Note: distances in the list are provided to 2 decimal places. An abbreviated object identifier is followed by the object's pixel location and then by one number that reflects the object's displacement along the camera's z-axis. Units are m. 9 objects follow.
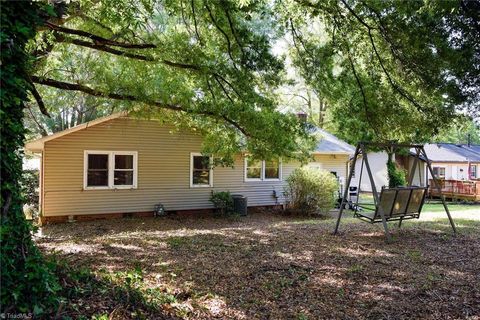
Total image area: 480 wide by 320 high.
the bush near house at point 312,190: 15.48
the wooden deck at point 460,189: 23.80
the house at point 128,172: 12.87
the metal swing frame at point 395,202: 7.87
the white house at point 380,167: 29.83
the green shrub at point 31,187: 15.83
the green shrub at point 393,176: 24.61
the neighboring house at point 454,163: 30.66
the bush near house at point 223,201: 15.23
